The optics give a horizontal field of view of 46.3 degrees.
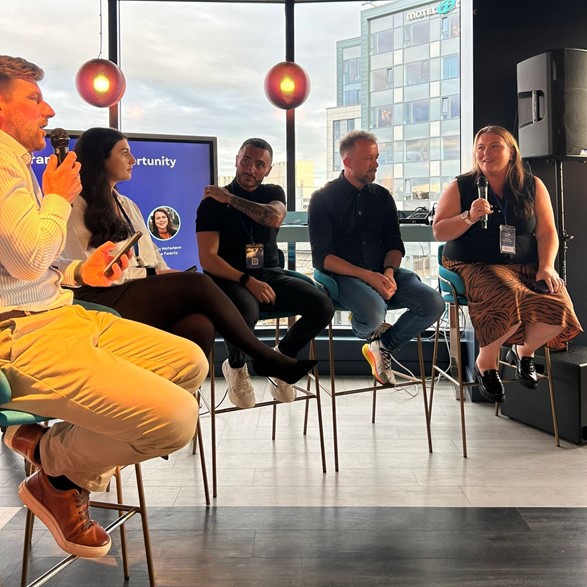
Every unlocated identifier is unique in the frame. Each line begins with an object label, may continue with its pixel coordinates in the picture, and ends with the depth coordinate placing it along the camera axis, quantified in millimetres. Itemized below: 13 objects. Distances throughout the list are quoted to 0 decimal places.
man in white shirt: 1502
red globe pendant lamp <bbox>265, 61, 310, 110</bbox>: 4559
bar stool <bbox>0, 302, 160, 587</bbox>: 1685
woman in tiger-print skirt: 3197
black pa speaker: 3590
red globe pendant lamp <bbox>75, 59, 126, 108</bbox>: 4414
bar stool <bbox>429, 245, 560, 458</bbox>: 3236
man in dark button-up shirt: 3129
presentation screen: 3945
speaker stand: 3719
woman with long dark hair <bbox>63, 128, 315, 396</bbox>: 2205
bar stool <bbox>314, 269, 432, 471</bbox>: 3129
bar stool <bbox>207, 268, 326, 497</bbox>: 2647
